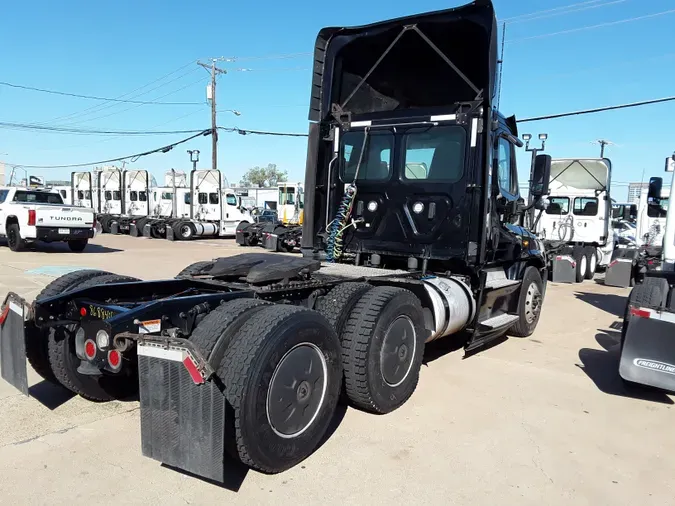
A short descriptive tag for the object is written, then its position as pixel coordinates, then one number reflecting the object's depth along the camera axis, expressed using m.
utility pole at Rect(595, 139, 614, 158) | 47.39
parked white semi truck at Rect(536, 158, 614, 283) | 14.99
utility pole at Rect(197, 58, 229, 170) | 32.97
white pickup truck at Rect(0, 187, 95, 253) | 15.66
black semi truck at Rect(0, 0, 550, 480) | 2.94
